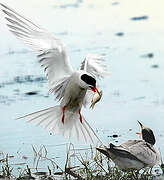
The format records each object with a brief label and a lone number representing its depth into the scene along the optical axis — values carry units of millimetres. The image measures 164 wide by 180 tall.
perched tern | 13555
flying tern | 14234
